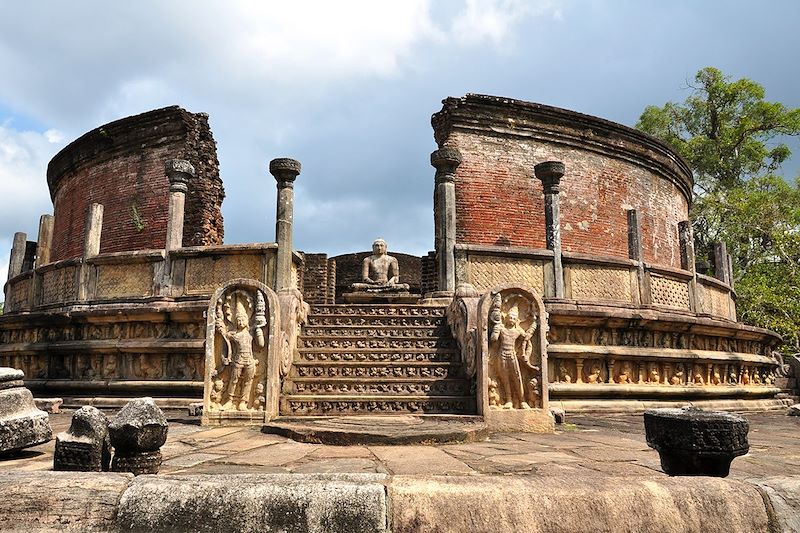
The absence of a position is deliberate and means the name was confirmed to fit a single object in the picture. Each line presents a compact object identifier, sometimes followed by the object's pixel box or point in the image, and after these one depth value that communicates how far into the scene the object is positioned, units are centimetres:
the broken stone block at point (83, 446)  313
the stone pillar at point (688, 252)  984
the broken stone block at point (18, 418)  388
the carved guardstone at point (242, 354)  595
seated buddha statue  1329
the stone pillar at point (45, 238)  1405
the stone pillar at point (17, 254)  1382
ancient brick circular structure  688
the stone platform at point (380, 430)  460
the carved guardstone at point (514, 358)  576
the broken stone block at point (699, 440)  272
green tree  1708
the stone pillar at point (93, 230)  926
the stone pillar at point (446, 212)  815
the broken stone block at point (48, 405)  768
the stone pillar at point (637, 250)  887
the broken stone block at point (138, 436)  300
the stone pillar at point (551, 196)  860
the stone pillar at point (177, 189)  887
